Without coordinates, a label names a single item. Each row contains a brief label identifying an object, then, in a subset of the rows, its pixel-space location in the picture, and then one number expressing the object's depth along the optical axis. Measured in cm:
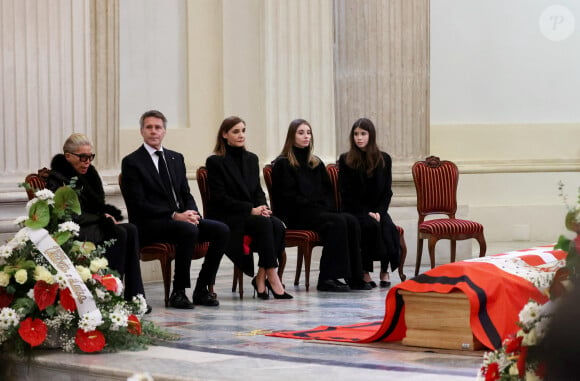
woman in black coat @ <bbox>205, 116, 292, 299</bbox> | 1594
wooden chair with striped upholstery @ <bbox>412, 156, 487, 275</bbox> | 1853
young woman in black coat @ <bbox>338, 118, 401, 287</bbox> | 1747
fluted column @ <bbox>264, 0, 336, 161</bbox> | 2169
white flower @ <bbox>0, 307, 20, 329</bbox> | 1085
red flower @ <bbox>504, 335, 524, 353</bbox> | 703
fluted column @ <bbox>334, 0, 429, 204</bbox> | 2182
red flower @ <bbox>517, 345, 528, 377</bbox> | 631
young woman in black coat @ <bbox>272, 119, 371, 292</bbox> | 1693
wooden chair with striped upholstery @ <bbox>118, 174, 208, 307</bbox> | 1480
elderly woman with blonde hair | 1382
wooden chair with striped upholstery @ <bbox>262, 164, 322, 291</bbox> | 1694
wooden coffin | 1084
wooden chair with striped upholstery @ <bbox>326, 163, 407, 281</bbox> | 1809
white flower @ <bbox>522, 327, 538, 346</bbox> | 619
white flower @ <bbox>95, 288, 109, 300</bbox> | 1118
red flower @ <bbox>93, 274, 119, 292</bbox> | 1127
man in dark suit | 1494
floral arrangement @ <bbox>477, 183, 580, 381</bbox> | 587
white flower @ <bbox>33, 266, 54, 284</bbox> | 1086
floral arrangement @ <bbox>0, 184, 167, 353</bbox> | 1089
